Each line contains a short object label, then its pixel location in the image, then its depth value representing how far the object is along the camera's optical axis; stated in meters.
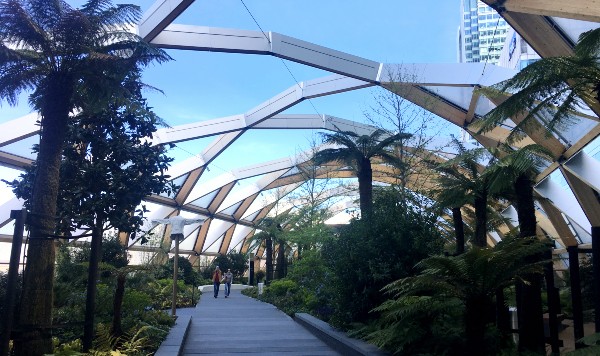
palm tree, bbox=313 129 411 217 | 14.93
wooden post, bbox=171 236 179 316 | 14.33
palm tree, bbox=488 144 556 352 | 7.80
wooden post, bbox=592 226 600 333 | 7.37
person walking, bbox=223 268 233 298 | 29.04
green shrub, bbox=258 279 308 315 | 17.33
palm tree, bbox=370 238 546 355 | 6.13
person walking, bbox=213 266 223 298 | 28.47
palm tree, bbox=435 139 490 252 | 11.45
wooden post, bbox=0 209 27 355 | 5.46
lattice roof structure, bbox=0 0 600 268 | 12.55
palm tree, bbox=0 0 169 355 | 6.19
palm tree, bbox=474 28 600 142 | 6.03
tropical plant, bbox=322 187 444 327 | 9.30
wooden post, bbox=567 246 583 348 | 9.03
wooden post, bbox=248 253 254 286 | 43.62
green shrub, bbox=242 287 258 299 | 29.52
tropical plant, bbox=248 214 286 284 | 31.36
